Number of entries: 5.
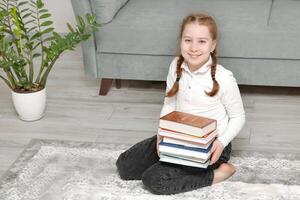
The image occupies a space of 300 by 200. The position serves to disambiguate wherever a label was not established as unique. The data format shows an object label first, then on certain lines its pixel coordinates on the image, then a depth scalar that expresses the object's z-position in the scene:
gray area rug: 2.79
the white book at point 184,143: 2.69
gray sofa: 3.51
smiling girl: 2.78
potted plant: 3.25
